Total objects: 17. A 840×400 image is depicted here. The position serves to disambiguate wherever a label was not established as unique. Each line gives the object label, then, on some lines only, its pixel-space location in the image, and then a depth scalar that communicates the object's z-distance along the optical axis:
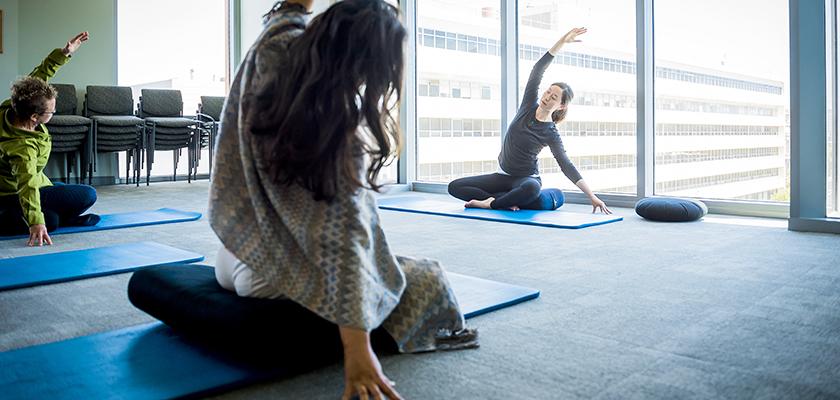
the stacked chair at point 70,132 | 5.97
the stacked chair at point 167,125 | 6.56
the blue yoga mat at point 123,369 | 1.35
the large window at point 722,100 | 4.33
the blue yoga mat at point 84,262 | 2.40
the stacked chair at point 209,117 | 7.05
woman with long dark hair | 1.23
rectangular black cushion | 1.46
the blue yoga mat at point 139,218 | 3.71
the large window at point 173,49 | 7.16
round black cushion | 4.07
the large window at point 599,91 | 4.98
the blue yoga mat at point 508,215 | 3.89
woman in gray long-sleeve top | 4.31
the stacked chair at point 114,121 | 6.29
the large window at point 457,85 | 5.82
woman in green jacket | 3.12
